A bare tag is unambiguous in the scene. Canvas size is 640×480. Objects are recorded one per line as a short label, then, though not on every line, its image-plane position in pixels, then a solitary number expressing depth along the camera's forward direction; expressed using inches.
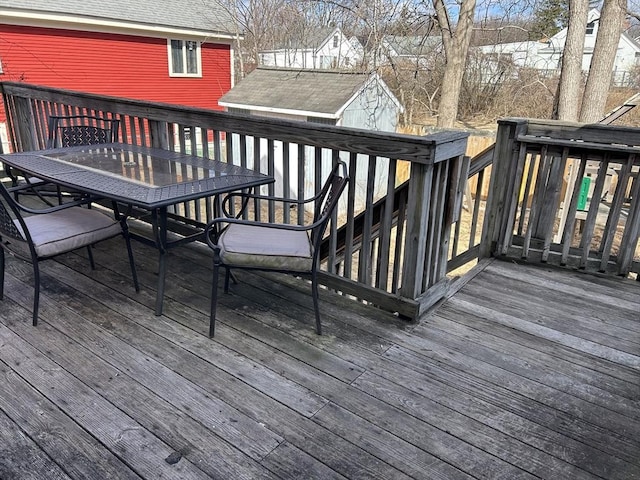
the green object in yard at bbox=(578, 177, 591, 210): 215.4
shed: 422.6
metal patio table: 89.7
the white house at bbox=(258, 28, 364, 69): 644.7
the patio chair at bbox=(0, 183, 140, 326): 90.2
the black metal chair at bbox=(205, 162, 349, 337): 87.0
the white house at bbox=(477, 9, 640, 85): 617.0
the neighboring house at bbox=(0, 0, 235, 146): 450.3
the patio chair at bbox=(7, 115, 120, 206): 148.6
